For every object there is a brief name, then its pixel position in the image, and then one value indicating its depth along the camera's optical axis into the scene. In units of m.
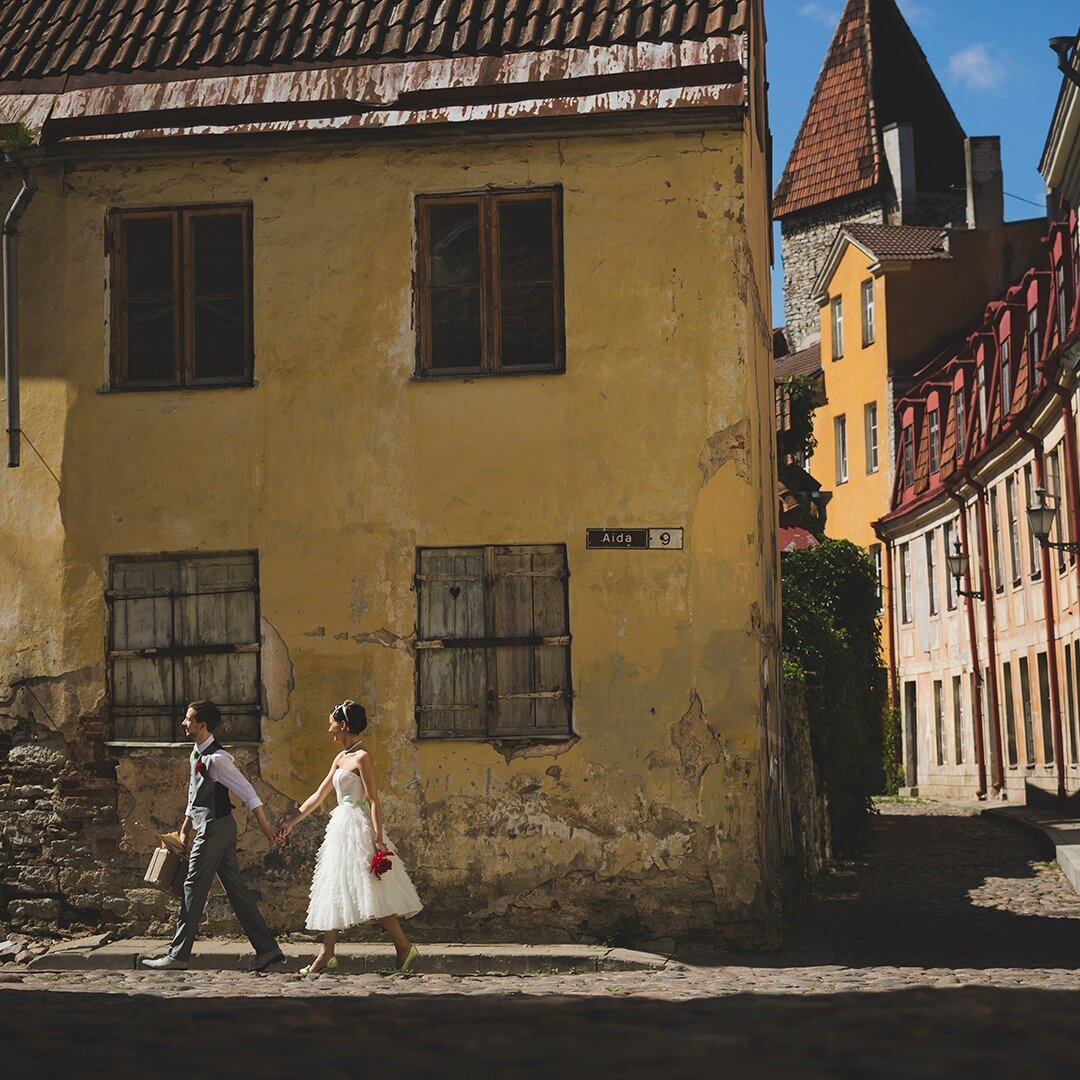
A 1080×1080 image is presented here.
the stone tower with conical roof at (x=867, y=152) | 65.12
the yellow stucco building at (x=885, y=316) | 47.12
